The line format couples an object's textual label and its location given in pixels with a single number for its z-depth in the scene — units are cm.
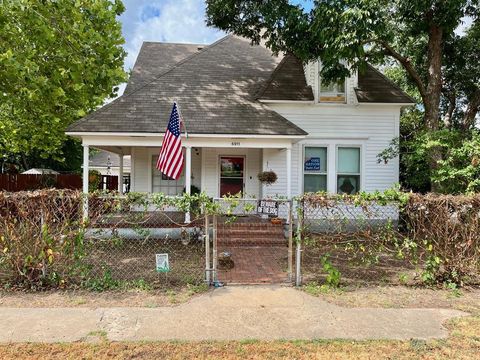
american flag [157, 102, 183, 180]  743
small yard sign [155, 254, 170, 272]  643
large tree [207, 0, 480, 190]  995
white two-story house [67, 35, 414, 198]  1235
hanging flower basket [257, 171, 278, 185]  1244
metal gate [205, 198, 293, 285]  673
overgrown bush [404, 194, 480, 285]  648
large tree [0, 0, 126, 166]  860
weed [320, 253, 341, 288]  657
